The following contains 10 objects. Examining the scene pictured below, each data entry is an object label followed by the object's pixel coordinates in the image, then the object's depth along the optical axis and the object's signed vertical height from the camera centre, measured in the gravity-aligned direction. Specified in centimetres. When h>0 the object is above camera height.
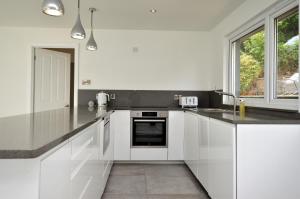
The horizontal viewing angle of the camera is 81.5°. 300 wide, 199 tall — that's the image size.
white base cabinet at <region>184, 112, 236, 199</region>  138 -53
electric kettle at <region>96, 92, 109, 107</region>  292 +2
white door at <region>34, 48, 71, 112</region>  319 +39
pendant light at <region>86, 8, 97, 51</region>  234 +75
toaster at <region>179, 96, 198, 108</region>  295 +0
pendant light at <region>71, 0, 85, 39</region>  190 +75
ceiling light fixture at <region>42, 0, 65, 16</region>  127 +69
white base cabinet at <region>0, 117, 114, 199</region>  63 -33
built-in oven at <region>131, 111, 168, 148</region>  279 -46
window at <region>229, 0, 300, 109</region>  164 +48
